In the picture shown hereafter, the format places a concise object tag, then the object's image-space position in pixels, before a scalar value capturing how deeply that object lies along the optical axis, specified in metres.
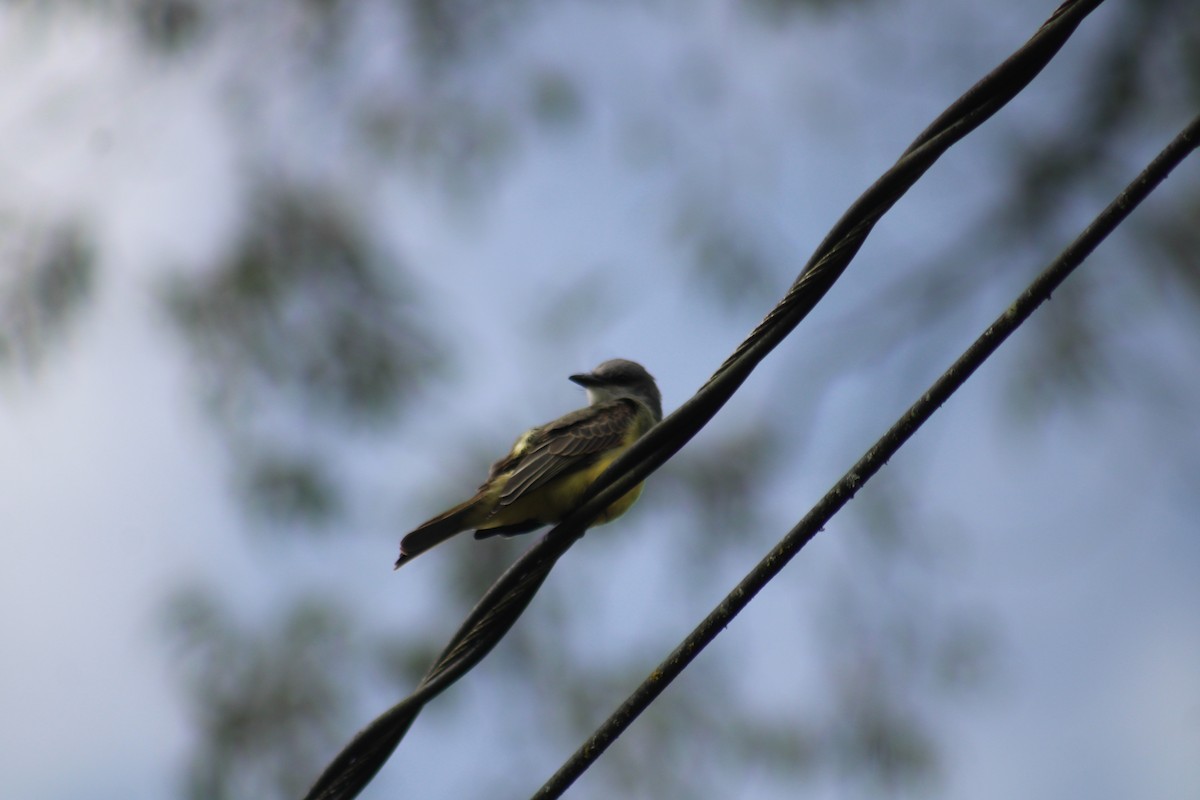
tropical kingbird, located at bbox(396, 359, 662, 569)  9.10
